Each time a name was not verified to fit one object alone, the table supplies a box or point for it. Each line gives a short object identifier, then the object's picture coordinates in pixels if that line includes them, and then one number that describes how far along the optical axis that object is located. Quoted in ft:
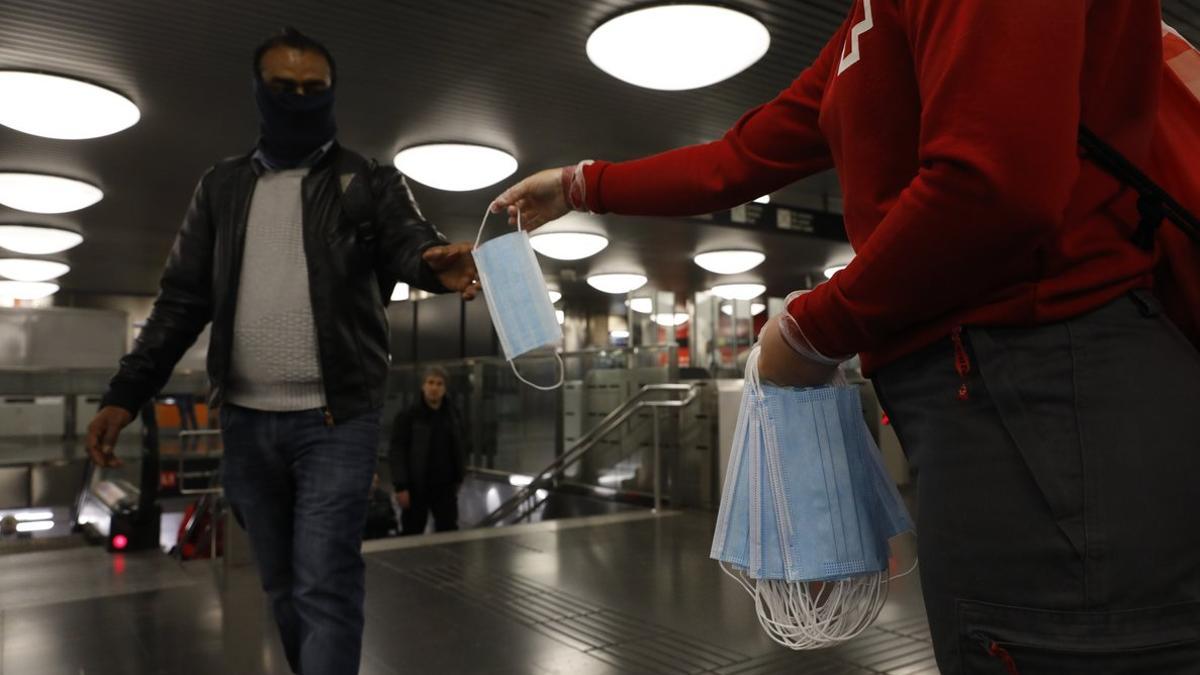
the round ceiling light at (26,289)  49.81
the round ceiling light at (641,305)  47.62
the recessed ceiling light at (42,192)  26.76
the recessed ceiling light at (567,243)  34.27
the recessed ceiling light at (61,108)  18.98
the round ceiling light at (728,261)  39.24
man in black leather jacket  6.39
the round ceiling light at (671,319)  45.90
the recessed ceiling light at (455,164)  24.68
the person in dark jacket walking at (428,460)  24.13
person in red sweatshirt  2.35
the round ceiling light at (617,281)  46.91
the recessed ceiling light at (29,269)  41.45
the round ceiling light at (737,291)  47.83
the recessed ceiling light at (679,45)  15.93
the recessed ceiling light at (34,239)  33.50
